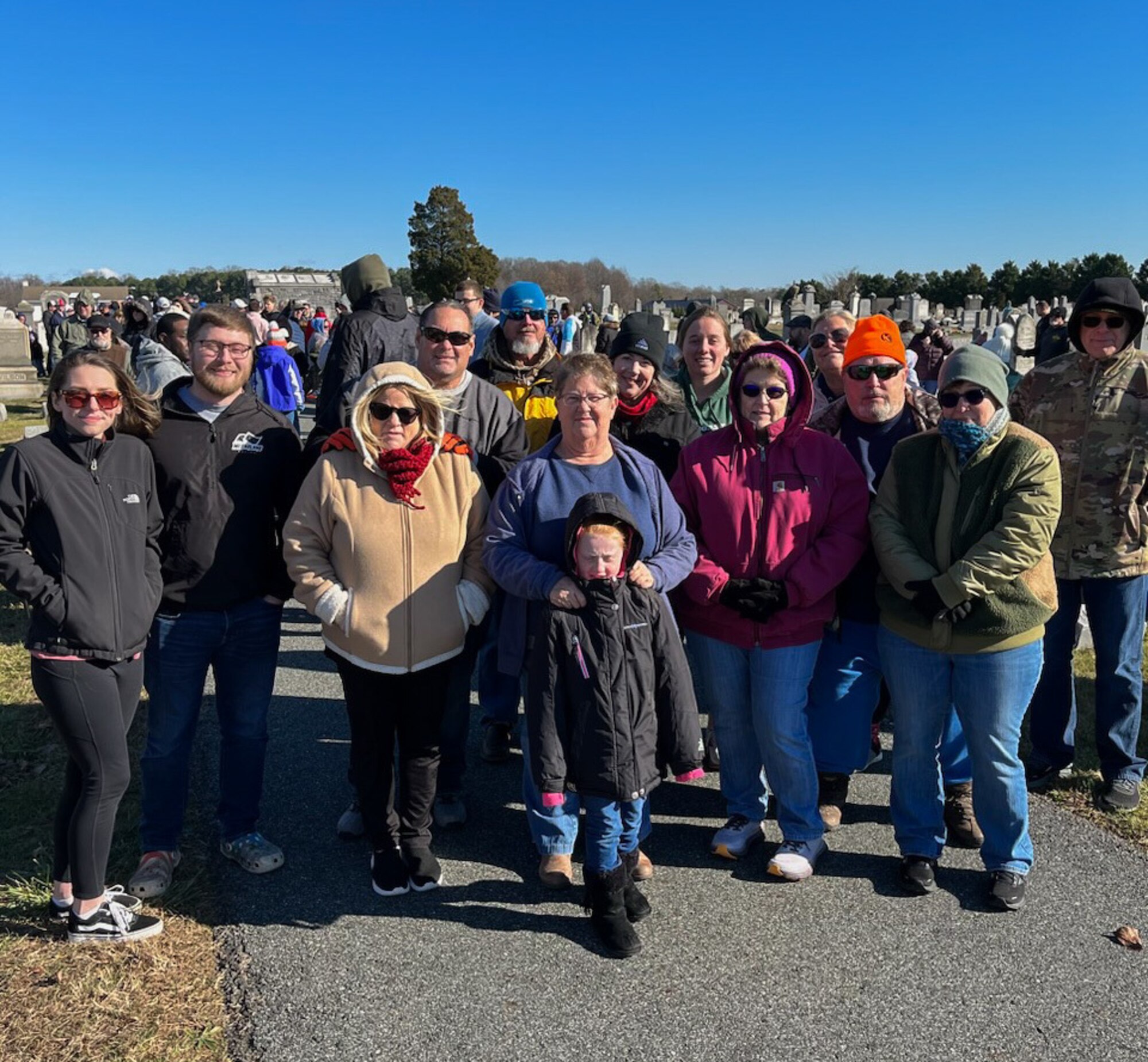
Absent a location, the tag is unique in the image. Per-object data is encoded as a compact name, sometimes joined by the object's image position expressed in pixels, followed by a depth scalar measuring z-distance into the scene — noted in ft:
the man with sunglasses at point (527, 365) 15.48
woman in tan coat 10.98
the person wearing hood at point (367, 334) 16.85
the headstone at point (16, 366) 65.20
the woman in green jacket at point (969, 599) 10.88
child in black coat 10.61
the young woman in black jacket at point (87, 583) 9.73
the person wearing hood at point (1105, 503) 13.61
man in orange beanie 12.48
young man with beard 11.10
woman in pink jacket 11.65
